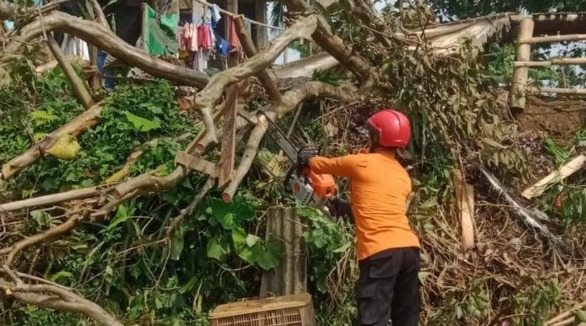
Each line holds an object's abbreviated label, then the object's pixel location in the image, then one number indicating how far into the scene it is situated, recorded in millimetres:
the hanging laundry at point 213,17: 12328
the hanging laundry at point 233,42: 12090
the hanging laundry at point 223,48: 12086
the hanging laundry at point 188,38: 11781
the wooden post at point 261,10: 16703
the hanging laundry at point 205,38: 11820
